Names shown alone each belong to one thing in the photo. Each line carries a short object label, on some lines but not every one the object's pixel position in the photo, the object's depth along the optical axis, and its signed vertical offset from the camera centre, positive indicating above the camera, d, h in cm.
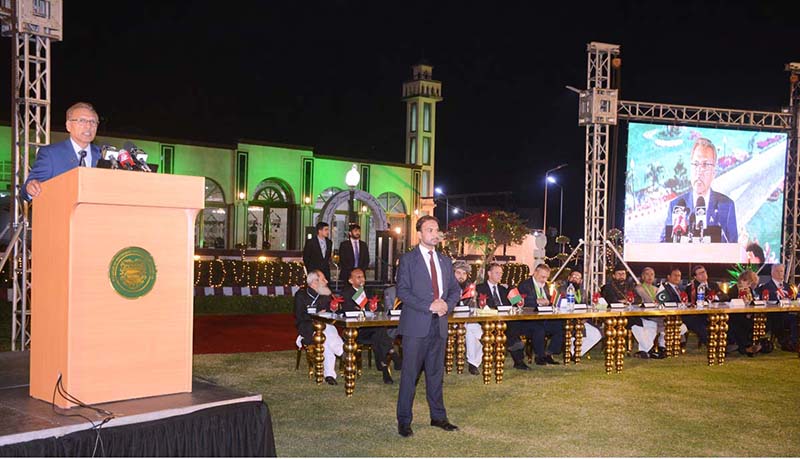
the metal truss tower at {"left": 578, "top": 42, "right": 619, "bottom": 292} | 1202 +137
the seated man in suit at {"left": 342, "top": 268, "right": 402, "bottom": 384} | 755 -113
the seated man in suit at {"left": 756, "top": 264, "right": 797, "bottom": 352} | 1027 -115
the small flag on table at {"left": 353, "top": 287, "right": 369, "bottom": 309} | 734 -69
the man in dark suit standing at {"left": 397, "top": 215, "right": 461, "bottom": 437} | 526 -59
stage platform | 271 -76
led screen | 1536 +75
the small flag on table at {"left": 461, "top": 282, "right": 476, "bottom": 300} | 780 -64
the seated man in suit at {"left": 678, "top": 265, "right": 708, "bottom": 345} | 1005 -114
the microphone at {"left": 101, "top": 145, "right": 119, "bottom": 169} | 297 +26
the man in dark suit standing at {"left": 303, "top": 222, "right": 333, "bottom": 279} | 967 -34
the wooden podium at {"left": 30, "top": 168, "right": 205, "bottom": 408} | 276 -23
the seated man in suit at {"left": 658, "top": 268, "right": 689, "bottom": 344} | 991 -72
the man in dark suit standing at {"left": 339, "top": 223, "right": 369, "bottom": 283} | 1003 -34
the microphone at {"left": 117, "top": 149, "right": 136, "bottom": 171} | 299 +23
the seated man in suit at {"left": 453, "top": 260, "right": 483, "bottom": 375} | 818 -114
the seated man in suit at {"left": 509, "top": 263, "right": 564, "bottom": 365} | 882 -110
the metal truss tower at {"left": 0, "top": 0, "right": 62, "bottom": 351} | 772 +150
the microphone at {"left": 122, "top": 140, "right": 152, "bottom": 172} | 305 +25
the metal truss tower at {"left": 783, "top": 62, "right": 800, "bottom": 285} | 1407 +101
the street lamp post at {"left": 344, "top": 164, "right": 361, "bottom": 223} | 1440 +86
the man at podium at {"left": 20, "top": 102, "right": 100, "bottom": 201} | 323 +29
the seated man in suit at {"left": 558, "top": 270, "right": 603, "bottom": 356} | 922 -125
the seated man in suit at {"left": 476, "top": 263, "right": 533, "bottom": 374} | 825 -111
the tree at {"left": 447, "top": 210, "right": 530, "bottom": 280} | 1925 -6
